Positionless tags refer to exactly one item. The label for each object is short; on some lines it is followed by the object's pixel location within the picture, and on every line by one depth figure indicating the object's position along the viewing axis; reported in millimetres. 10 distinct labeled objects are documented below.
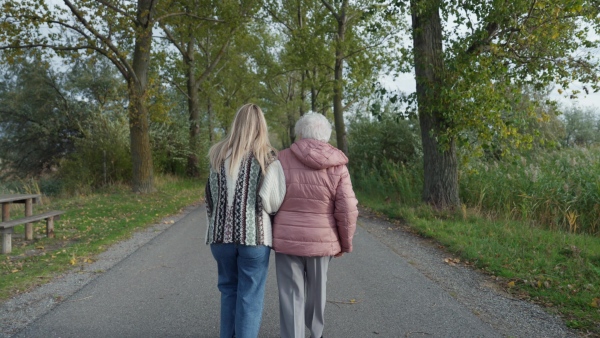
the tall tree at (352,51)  25891
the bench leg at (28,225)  9867
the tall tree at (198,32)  20891
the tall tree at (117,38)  15852
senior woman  4047
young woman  3887
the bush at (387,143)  22312
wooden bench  8266
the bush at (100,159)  21547
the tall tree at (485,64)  10727
